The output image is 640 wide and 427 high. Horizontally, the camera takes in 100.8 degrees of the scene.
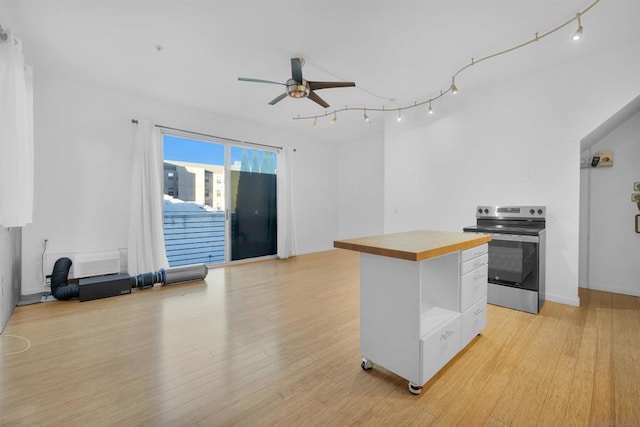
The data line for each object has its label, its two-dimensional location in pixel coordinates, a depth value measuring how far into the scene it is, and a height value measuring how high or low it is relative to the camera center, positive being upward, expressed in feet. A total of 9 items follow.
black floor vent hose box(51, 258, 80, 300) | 10.49 -2.90
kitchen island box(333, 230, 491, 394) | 5.11 -2.04
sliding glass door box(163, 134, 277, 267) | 15.46 +0.65
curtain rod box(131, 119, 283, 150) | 13.35 +4.54
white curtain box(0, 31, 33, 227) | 6.42 +1.95
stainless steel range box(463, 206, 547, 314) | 9.13 -1.95
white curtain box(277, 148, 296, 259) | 18.98 +0.71
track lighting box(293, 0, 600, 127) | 7.40 +5.57
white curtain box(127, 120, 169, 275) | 13.00 +0.12
